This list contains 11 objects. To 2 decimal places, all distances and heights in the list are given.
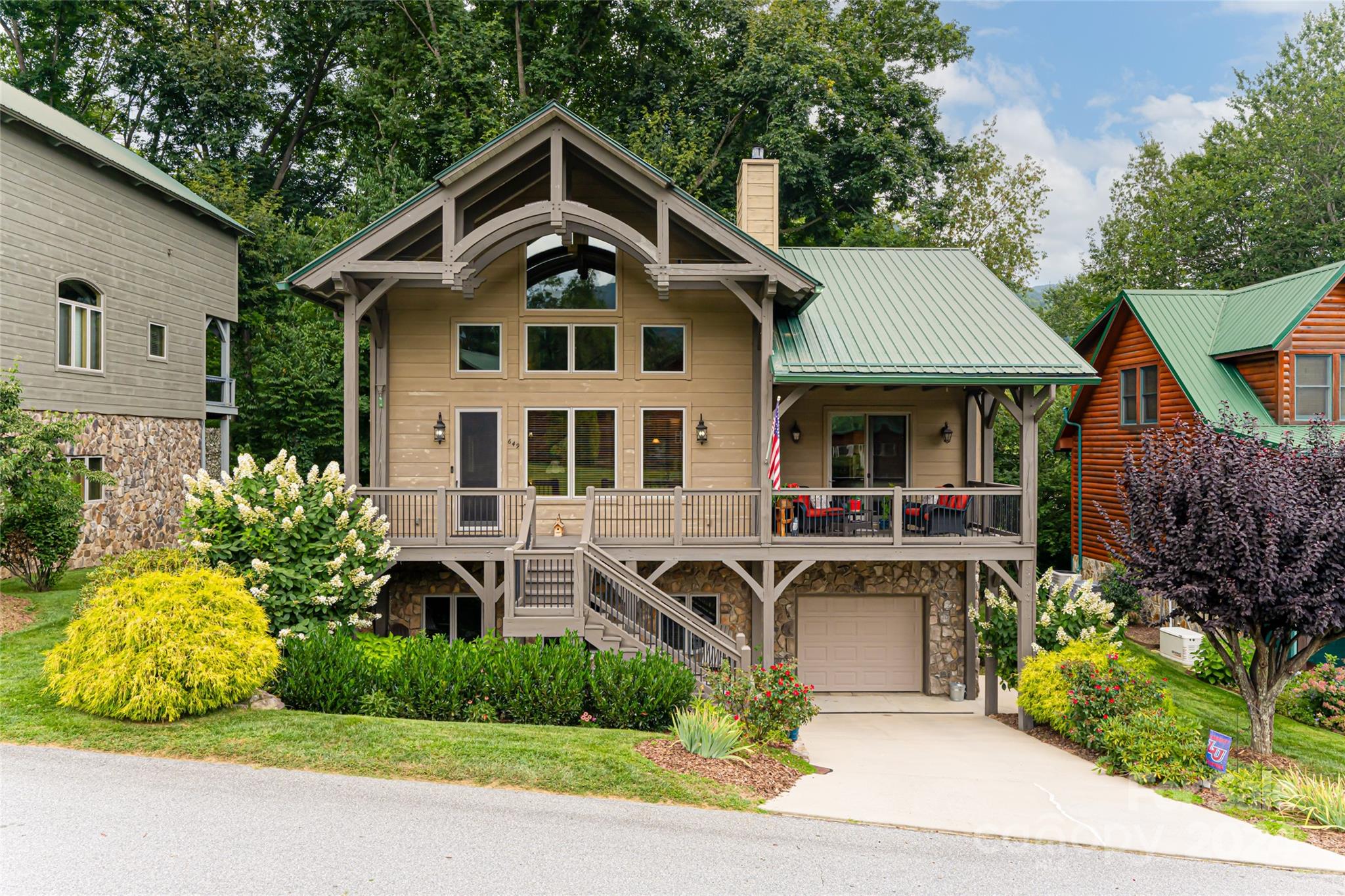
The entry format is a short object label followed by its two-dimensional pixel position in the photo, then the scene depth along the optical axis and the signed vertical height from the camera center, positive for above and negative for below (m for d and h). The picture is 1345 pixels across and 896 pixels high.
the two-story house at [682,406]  12.98 +0.99
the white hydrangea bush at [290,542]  10.81 -1.11
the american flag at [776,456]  13.30 +0.08
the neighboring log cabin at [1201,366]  17.36 +2.16
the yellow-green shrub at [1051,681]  11.78 -3.32
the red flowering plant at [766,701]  10.02 -2.99
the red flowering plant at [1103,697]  10.90 -3.20
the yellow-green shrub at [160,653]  8.76 -2.15
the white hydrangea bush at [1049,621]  13.16 -2.64
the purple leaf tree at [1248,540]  10.55 -1.06
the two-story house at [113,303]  14.91 +3.36
